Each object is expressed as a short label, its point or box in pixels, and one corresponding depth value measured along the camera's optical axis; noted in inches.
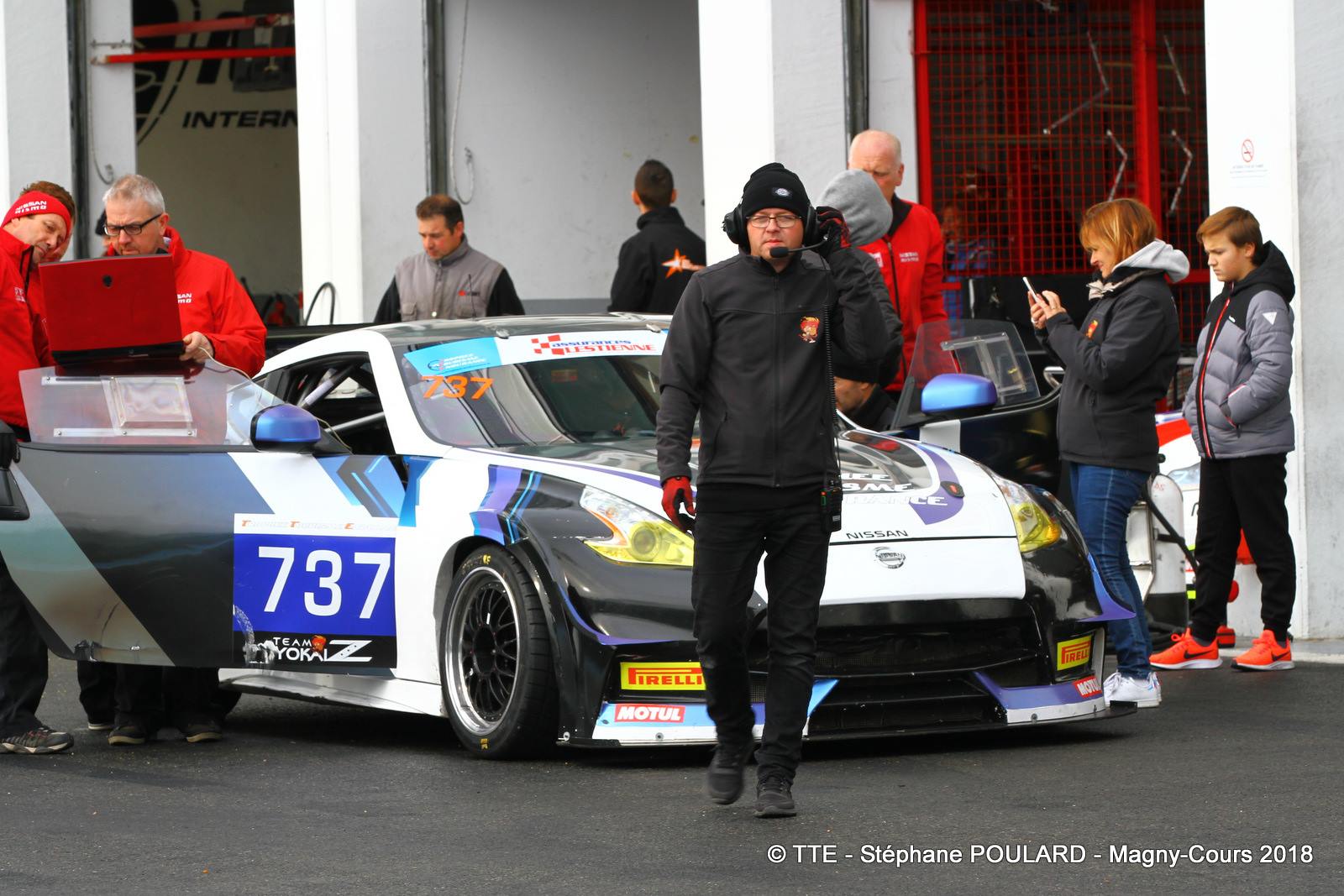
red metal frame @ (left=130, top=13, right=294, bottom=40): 1421.4
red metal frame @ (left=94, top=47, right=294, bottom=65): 1149.5
